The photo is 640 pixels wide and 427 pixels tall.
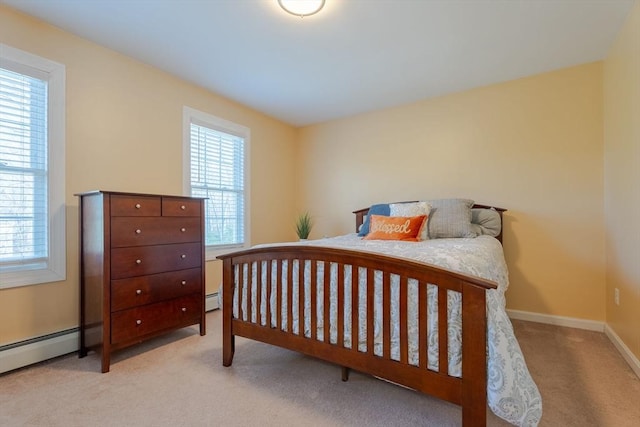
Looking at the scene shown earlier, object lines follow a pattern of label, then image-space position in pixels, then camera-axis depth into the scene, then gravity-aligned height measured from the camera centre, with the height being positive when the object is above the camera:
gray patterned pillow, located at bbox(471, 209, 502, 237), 2.79 -0.09
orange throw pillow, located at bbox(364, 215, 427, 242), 2.50 -0.12
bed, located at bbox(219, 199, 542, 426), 1.17 -0.48
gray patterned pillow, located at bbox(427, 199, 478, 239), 2.64 -0.06
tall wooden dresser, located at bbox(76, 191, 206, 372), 1.99 -0.37
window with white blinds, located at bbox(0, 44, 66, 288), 1.97 +0.32
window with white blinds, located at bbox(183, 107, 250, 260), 3.12 +0.45
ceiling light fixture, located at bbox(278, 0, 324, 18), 1.87 +1.30
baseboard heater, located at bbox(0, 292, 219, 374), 1.91 -0.88
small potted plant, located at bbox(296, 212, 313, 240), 3.97 -0.15
